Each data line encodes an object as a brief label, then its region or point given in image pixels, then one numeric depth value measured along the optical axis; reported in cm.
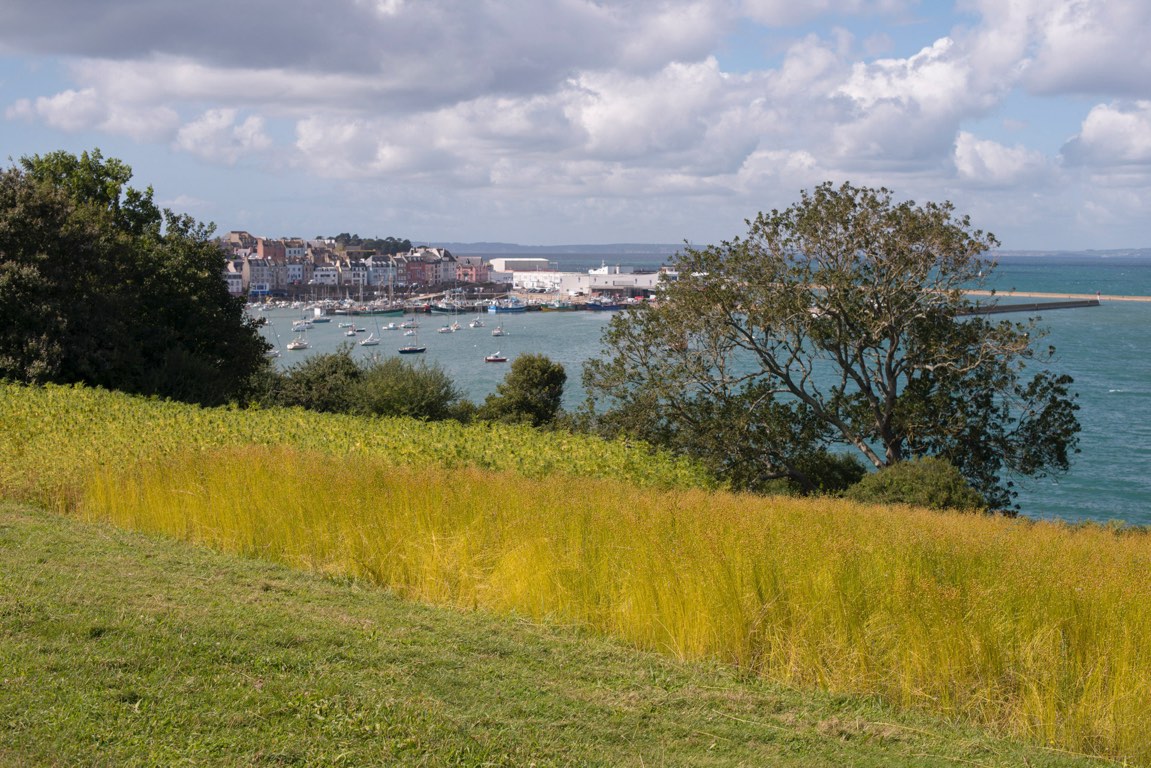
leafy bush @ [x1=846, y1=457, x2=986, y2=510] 2059
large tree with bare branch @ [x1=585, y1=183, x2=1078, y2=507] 2644
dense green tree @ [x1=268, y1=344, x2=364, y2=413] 3556
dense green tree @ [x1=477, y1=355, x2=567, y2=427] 4031
